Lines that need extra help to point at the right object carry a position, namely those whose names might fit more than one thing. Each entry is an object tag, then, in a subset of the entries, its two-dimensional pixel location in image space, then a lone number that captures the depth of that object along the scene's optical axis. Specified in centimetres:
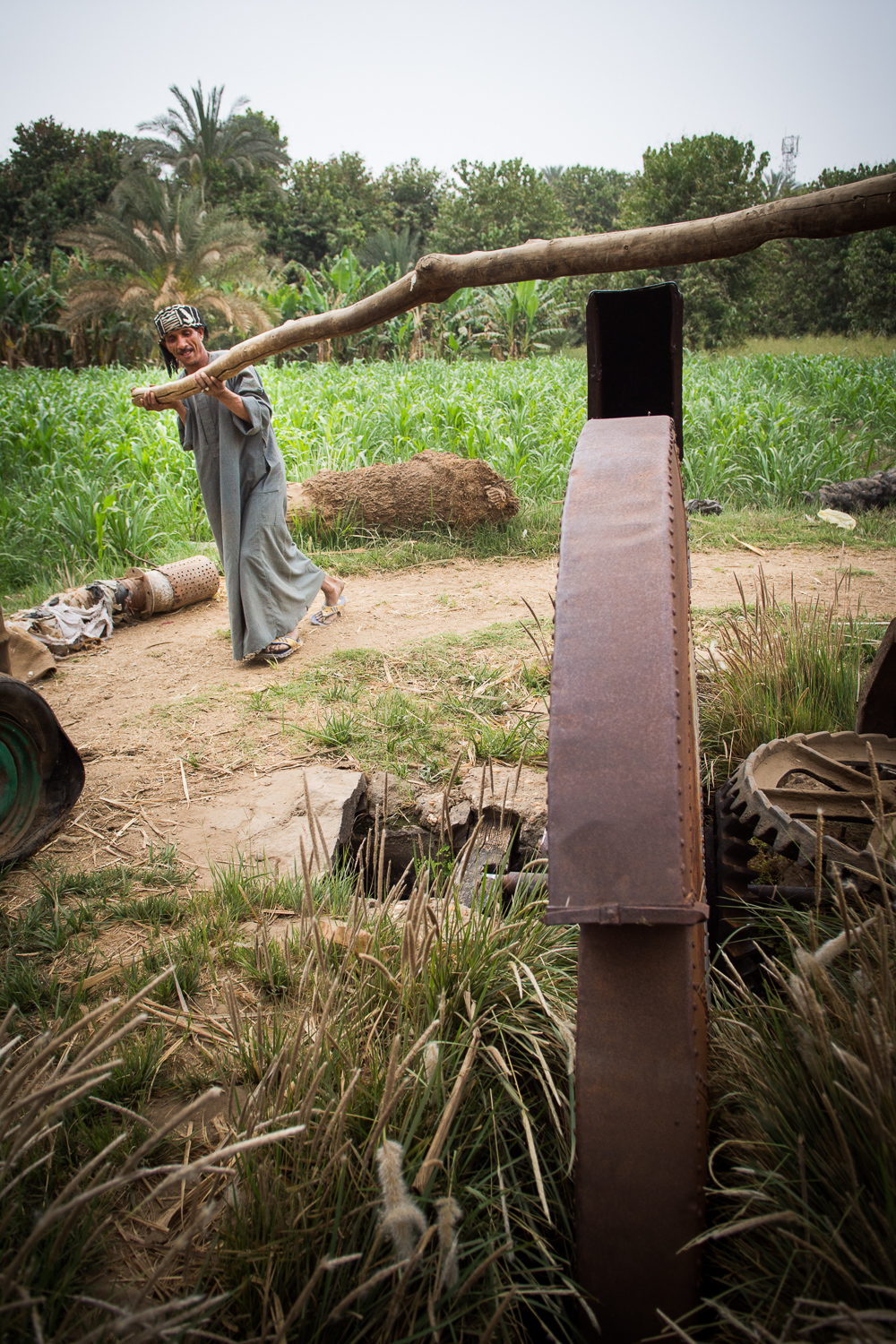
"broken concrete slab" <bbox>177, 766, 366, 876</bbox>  256
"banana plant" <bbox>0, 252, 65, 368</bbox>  2191
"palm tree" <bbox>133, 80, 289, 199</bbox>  3328
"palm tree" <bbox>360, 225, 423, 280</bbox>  3083
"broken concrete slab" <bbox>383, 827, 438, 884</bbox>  283
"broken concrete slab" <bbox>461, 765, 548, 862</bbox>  262
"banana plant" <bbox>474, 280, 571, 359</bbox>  2102
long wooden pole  138
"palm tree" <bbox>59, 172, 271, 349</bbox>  2173
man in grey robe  423
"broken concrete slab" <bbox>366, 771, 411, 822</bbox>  291
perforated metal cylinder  549
